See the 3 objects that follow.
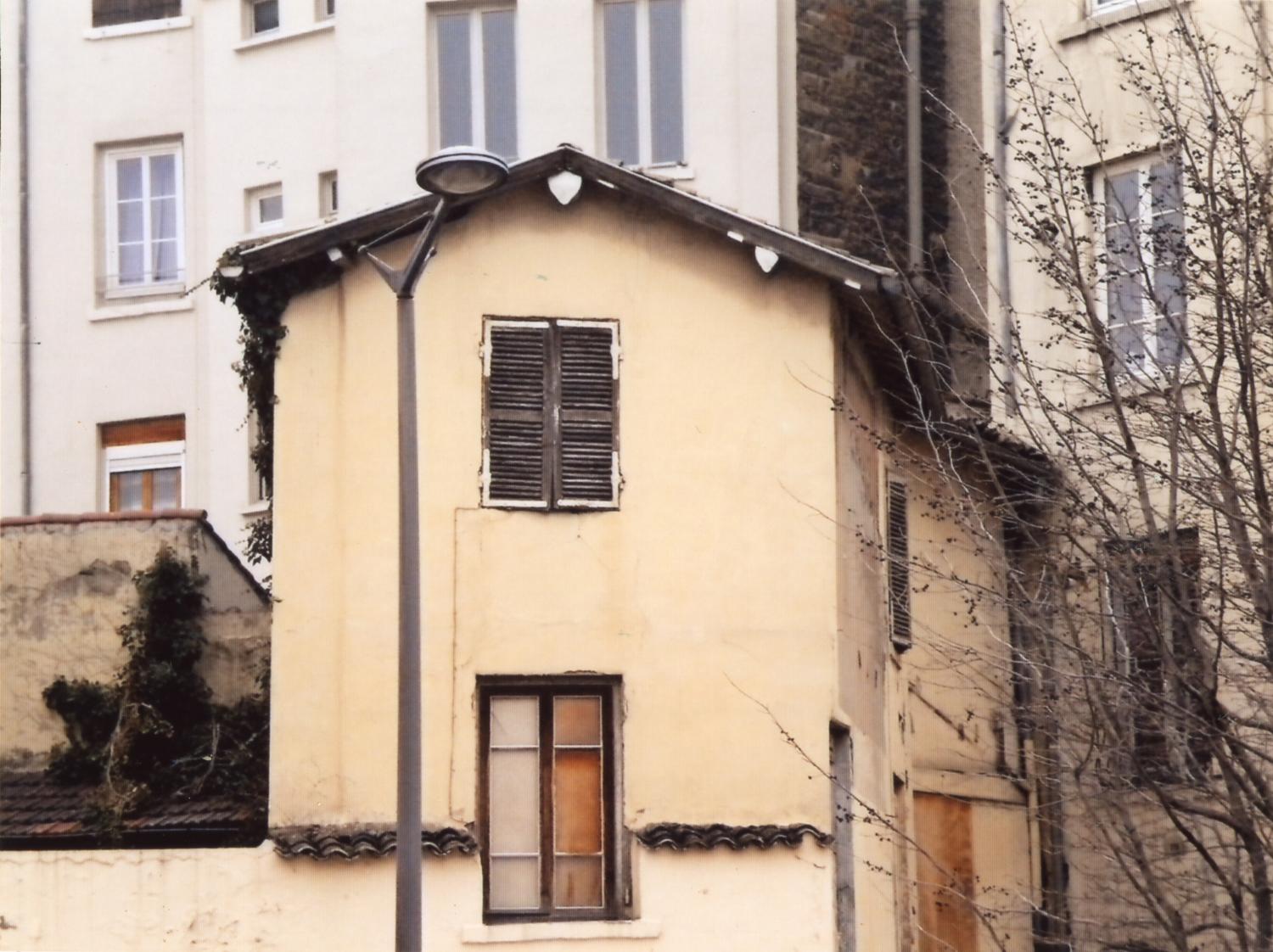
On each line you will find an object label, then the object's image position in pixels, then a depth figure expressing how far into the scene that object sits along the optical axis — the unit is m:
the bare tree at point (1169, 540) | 14.71
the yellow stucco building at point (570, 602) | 17.62
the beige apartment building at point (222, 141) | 26.83
